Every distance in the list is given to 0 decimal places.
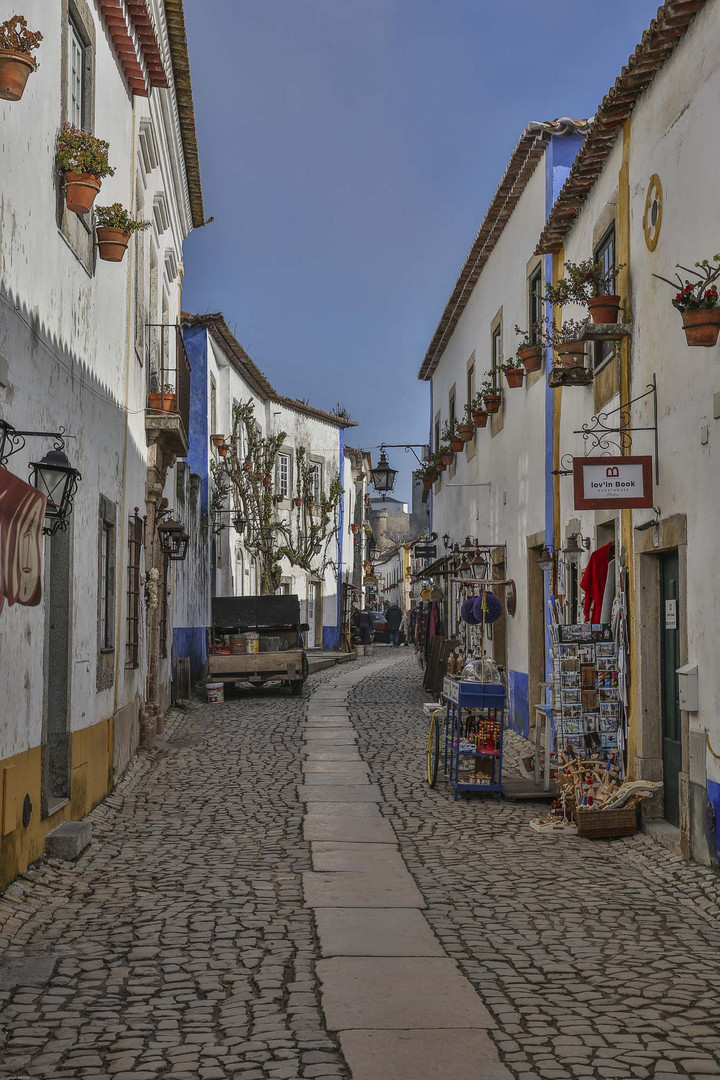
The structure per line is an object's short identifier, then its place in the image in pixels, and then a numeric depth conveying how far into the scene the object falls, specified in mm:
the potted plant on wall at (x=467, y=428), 18859
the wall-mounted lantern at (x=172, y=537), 15023
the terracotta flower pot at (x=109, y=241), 9305
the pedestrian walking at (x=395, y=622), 45312
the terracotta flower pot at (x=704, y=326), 7125
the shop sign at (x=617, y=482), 8586
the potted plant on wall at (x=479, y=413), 17438
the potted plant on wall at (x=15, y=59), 5883
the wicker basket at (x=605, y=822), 8703
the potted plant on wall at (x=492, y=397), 16523
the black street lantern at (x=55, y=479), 6859
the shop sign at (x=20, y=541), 5023
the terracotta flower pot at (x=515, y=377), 14531
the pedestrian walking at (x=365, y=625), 39694
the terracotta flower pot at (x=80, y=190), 7797
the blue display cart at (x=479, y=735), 10289
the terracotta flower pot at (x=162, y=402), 14031
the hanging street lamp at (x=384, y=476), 26906
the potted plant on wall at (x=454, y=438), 20156
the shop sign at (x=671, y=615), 8664
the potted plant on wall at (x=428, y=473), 23875
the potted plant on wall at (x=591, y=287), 9578
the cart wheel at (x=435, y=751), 10727
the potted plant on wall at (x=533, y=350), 13672
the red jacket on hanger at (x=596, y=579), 10391
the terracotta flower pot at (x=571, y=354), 10617
